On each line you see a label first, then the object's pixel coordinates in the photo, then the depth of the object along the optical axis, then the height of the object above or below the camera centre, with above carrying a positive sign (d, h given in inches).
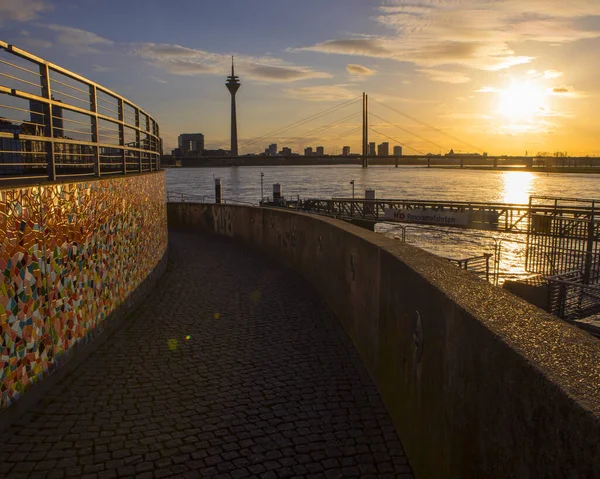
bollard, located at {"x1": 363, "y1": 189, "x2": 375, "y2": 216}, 1803.2 -139.5
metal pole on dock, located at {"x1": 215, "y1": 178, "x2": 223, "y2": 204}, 1392.7 -68.0
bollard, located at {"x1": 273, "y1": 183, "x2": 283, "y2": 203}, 2006.6 -110.2
